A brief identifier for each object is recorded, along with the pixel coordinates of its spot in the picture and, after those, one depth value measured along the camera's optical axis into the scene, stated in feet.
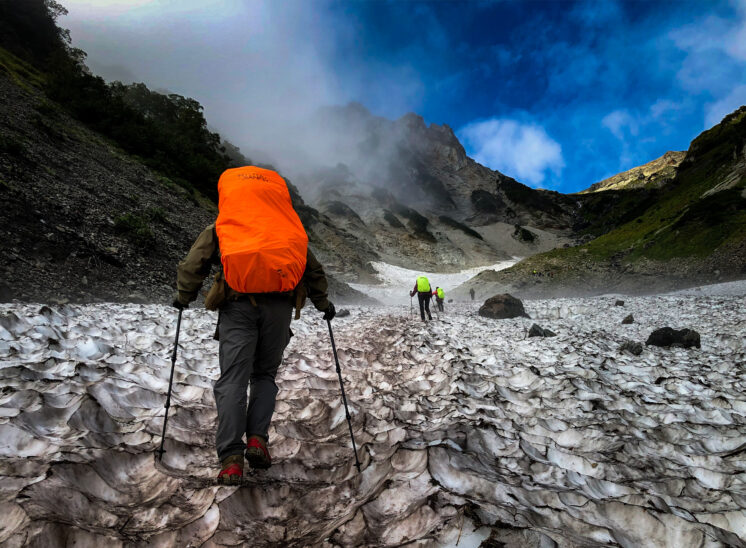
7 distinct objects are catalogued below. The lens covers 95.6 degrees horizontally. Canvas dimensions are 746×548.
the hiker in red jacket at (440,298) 78.97
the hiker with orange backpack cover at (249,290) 10.37
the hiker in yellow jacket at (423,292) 55.47
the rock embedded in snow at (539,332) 32.35
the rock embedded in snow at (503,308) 58.29
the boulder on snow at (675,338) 26.40
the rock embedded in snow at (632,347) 24.56
